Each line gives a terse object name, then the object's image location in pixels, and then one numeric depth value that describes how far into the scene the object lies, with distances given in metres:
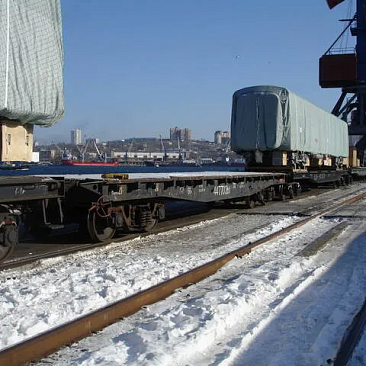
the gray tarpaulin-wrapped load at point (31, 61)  7.49
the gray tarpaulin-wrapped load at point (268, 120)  20.58
